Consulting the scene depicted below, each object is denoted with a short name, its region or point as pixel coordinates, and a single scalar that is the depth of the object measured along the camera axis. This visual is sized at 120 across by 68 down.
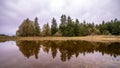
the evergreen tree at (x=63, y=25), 40.11
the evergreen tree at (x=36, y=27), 40.51
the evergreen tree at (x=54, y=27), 42.60
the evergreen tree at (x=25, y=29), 38.30
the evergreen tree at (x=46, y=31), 41.13
